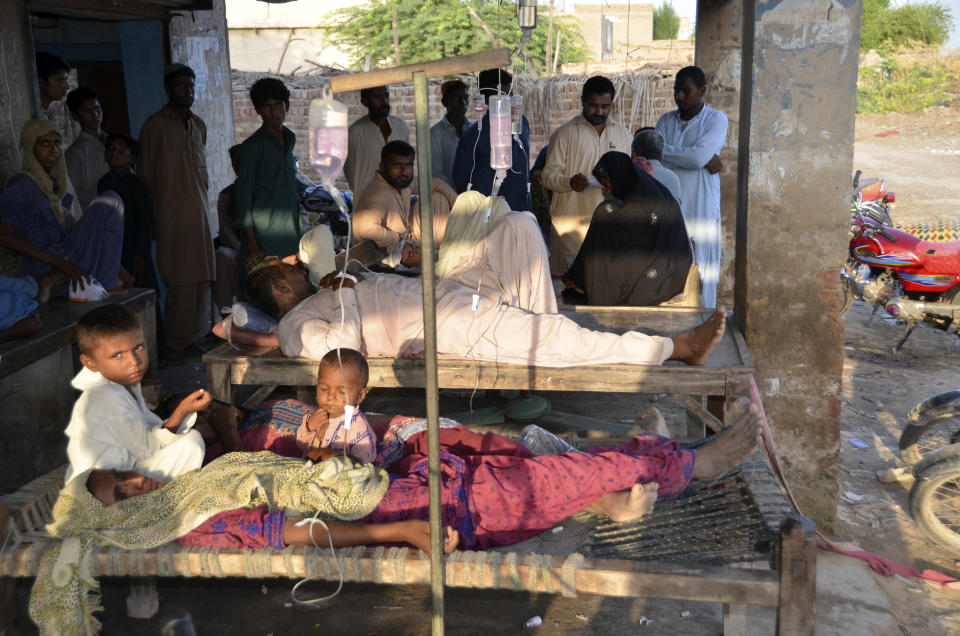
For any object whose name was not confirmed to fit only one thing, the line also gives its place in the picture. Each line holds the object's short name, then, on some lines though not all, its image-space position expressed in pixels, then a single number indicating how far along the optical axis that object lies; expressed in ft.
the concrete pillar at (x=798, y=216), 13.15
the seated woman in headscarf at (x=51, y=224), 15.70
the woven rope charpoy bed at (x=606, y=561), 8.64
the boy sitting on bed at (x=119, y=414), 9.41
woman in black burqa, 16.37
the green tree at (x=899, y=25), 87.40
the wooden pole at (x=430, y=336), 6.33
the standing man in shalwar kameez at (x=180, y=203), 20.34
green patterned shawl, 9.07
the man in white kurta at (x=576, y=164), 19.77
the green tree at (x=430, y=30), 62.49
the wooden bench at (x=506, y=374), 12.66
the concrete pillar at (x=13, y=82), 16.03
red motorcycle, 22.43
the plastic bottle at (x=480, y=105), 23.62
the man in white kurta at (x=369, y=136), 21.17
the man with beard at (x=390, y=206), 17.33
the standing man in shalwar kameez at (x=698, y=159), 19.69
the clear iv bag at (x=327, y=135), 8.05
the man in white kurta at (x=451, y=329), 12.95
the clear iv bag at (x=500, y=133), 12.13
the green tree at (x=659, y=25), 95.92
